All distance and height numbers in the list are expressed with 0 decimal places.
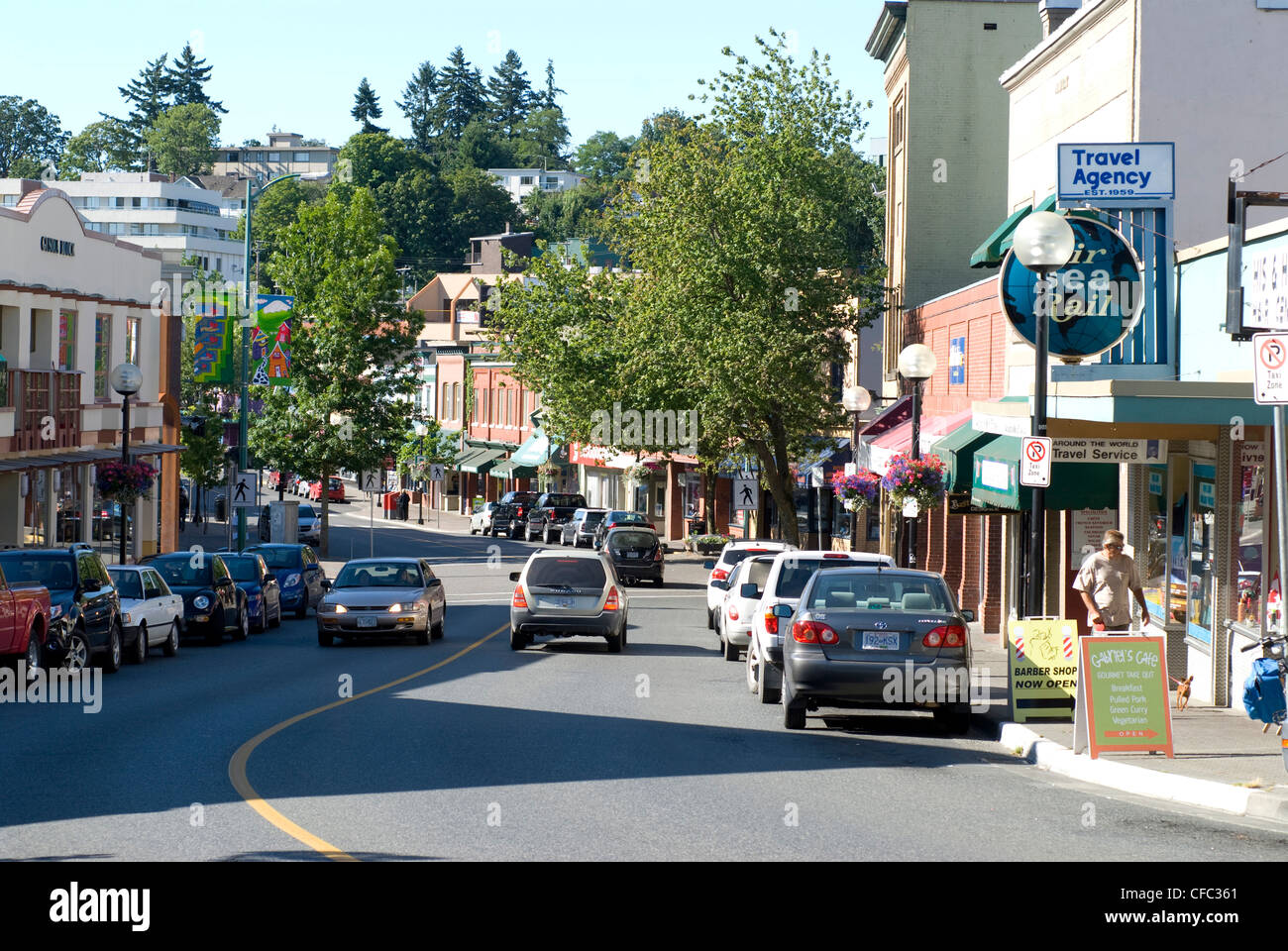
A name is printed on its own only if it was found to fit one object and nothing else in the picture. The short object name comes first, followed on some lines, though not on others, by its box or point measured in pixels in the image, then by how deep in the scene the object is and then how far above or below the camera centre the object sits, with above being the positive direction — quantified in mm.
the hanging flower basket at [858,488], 27141 +259
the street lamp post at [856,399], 30656 +1992
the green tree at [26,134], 160750 +36246
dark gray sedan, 14883 -1367
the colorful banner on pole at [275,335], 57812 +5833
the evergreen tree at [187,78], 172625 +45073
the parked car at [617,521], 49481 -679
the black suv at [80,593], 20031 -1294
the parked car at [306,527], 62219 -1242
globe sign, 18484 +2458
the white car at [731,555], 30438 -1048
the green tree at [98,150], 164250 +35723
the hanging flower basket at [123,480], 32719 +257
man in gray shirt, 16062 -792
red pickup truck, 17719 -1473
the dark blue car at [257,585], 29375 -1673
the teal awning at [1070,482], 21406 +328
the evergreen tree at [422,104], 168125 +41369
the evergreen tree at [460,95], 171125 +43319
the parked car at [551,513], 65312 -591
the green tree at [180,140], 167375 +37019
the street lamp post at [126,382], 31516 +2178
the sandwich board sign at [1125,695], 13344 -1569
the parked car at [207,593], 26584 -1662
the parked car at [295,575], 34531 -1727
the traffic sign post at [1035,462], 15227 +422
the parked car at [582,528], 54812 -984
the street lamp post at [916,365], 23328 +2042
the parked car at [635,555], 44938 -1517
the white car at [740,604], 23609 -1514
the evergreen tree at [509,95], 183625 +46817
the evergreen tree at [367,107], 160500 +39115
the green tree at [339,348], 60062 +5602
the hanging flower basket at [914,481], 23734 +333
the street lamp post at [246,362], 46688 +3865
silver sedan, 25641 -1810
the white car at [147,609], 22656 -1679
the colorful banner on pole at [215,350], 47344 +4318
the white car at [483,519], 72250 -949
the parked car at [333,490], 99712 +361
